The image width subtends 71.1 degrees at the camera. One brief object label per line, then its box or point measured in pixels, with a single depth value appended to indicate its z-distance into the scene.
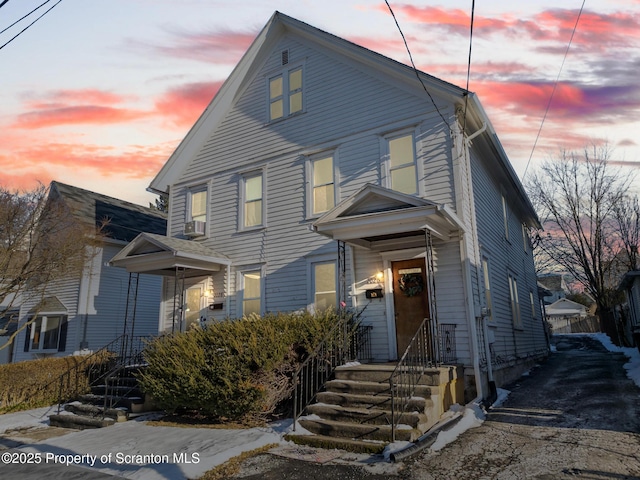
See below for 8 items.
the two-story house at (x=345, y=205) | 9.60
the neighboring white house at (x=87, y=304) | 17.69
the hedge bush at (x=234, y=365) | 7.81
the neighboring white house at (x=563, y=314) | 46.72
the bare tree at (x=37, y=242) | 15.37
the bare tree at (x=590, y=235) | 26.20
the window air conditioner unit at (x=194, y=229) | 13.66
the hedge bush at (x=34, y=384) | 11.57
